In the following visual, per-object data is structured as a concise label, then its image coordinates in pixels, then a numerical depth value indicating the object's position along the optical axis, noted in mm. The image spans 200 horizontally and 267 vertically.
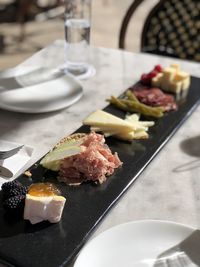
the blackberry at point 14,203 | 877
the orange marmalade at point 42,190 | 872
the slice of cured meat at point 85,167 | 996
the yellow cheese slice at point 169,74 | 1409
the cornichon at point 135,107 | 1271
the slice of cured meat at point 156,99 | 1326
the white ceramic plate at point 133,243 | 797
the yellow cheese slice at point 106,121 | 1148
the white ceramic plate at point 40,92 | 1312
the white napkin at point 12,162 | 1030
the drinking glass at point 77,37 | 1534
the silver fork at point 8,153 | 1062
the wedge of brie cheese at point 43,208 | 852
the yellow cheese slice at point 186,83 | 1437
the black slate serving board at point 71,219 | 805
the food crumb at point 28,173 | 1010
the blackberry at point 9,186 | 906
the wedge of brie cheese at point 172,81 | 1412
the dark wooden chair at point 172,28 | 2049
